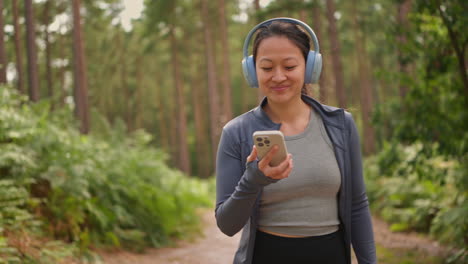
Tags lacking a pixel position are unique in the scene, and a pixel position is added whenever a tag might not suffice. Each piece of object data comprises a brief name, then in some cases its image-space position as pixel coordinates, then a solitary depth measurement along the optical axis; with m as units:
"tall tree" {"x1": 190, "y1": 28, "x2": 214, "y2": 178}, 33.44
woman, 2.32
